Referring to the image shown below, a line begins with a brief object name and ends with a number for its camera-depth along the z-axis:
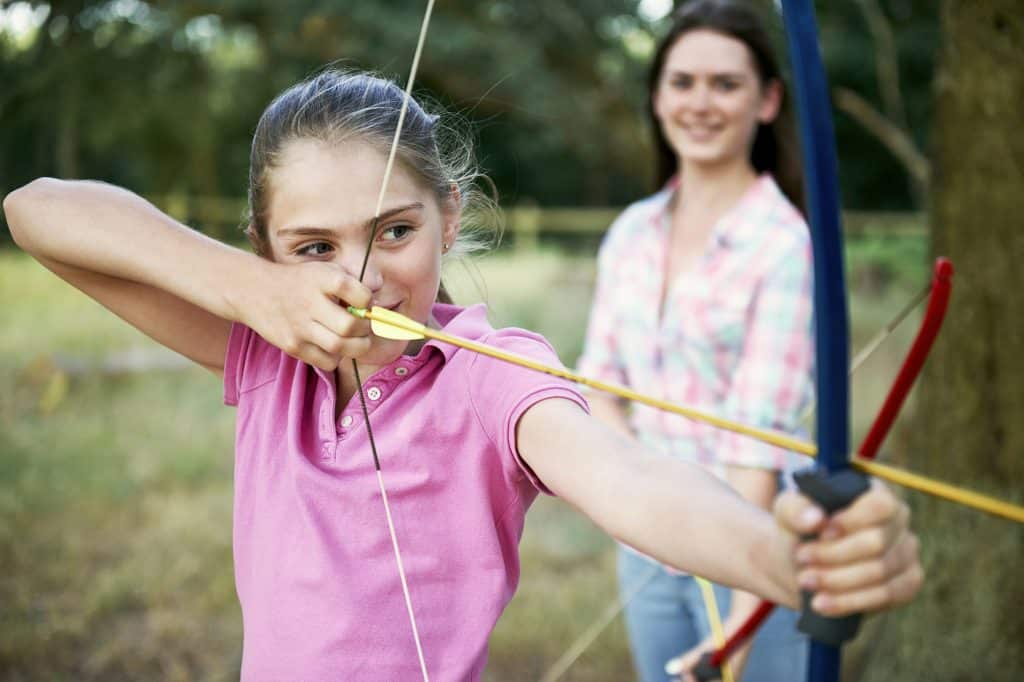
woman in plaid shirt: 1.65
